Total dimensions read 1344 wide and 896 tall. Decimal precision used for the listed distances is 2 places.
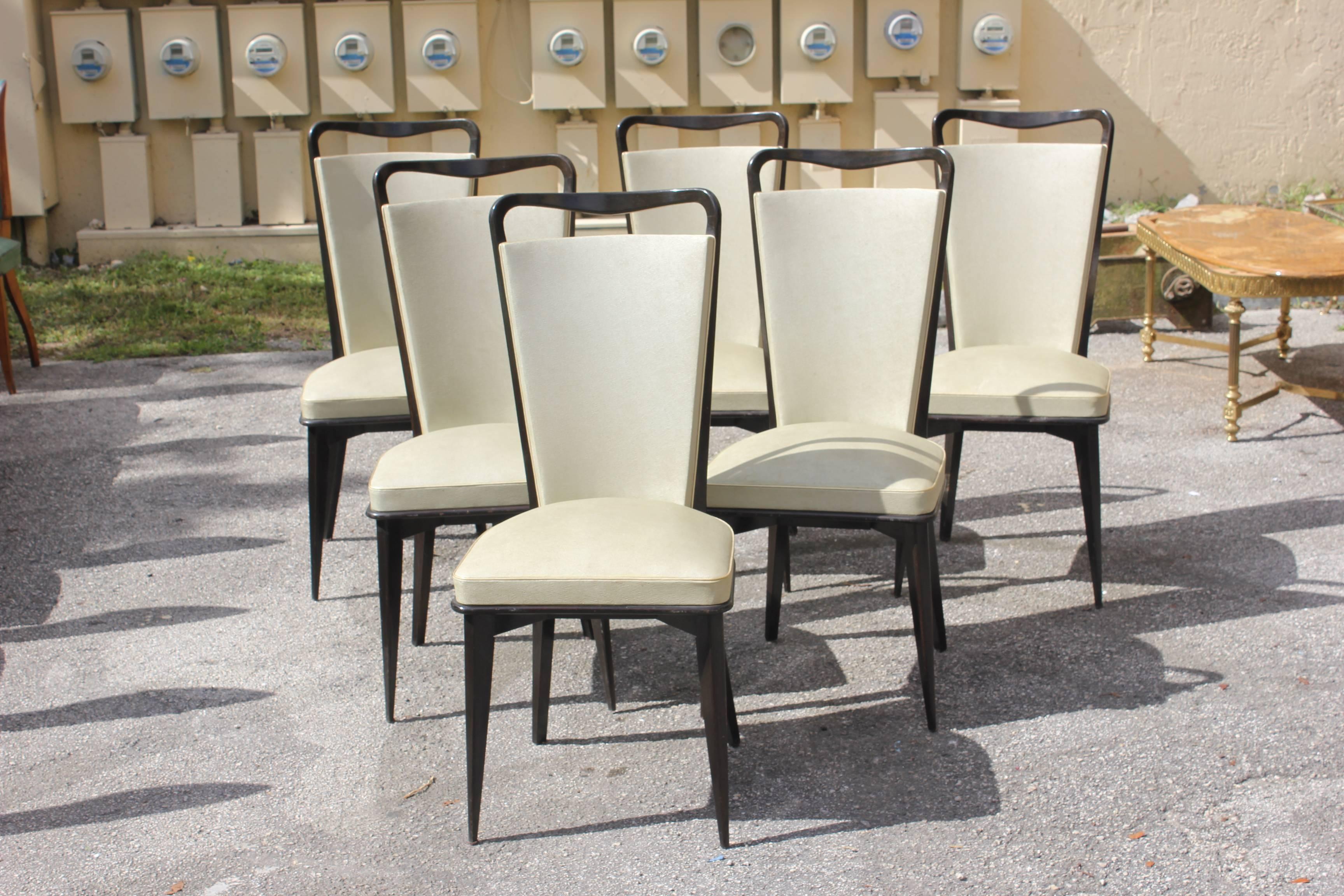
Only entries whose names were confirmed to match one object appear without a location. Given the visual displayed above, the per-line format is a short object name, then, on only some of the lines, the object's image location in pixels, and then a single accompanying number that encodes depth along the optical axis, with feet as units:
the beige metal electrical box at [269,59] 22.61
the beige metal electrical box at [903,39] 22.58
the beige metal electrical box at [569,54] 22.57
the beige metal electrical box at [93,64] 22.43
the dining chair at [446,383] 8.64
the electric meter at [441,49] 22.59
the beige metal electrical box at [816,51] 22.63
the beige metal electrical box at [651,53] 22.65
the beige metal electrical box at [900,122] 22.91
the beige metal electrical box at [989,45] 22.59
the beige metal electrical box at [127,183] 22.99
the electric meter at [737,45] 22.81
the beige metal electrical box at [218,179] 23.08
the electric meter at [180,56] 22.48
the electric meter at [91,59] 22.40
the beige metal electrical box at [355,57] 22.65
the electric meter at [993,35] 22.56
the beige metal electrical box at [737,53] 22.68
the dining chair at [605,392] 7.41
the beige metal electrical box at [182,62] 22.53
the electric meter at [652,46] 22.59
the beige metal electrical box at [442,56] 22.65
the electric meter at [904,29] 22.53
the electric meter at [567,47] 22.49
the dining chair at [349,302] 10.63
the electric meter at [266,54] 22.57
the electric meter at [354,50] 22.62
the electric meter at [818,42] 22.56
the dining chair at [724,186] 11.92
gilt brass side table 13.24
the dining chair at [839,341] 8.63
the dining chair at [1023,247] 11.31
